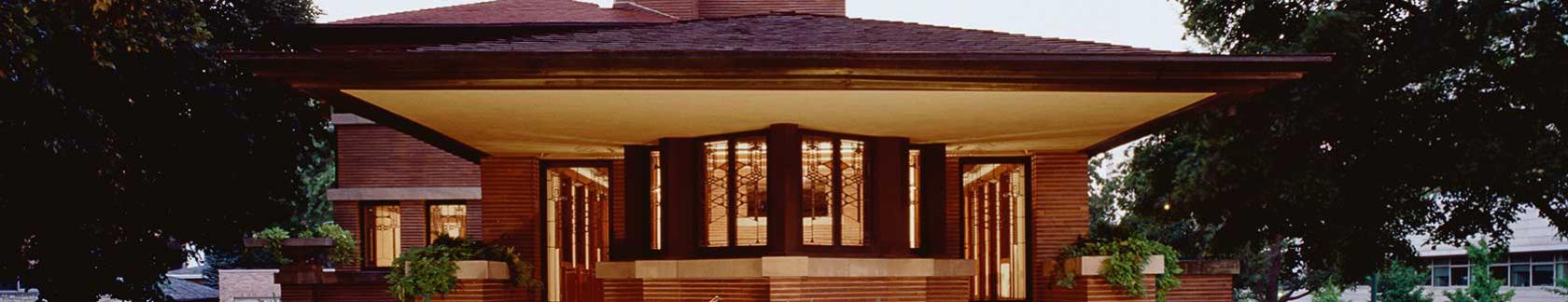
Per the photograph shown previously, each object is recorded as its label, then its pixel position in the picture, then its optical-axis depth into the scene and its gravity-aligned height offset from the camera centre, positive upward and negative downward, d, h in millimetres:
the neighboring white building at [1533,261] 57531 -3506
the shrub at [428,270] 17438 -1086
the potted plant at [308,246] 26016 -1322
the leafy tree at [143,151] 22922 +89
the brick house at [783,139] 13273 +160
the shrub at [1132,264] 17203 -1027
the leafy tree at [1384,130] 24672 +345
